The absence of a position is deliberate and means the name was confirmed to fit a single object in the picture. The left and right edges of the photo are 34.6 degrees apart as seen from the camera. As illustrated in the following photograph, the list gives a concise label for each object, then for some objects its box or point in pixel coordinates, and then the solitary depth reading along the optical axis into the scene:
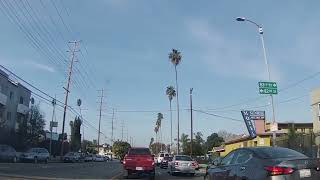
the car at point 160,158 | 62.76
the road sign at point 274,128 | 29.67
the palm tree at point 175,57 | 85.75
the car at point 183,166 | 35.66
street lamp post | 32.98
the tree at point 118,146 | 150.46
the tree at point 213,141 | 130.95
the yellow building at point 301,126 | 61.27
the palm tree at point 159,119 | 167.56
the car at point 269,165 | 11.25
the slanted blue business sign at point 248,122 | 41.94
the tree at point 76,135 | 115.12
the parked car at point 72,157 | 70.69
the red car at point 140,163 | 29.38
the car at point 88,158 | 87.44
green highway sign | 32.03
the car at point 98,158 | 96.04
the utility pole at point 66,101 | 67.88
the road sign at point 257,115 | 42.19
